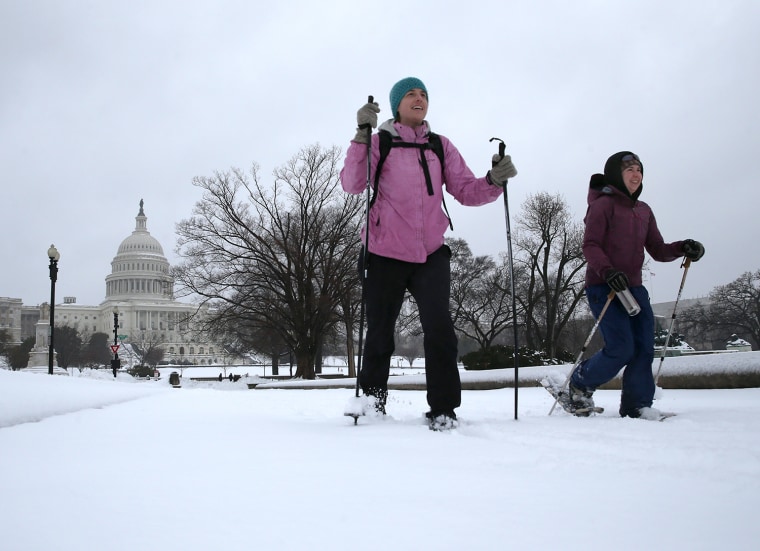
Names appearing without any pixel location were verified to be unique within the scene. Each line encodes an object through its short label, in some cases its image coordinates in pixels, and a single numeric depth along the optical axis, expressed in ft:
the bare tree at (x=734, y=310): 126.11
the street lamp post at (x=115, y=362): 109.70
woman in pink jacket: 11.49
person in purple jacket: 12.81
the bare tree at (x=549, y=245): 84.02
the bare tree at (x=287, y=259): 86.48
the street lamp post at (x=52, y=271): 69.05
